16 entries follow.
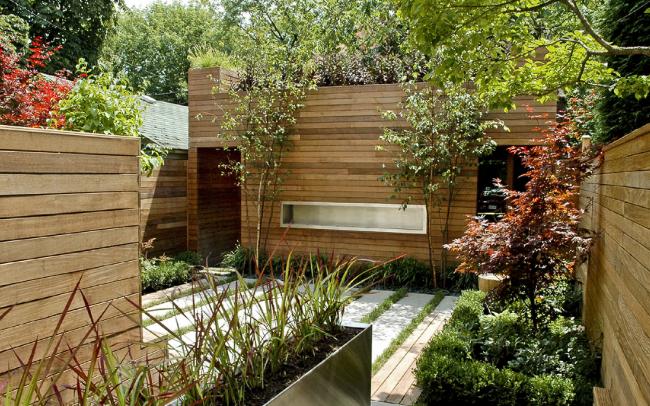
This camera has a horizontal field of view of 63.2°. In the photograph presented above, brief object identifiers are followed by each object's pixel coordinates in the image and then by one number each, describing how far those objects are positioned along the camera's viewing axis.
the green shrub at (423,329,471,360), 3.88
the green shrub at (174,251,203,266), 9.06
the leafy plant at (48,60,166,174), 5.05
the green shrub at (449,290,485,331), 4.61
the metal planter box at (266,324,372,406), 2.26
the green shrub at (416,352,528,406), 3.36
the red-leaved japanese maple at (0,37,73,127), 5.37
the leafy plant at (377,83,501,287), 7.32
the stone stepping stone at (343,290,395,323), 6.07
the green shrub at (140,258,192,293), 7.64
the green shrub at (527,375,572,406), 3.24
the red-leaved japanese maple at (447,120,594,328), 4.34
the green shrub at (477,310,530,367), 4.04
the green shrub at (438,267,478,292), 7.34
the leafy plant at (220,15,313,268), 8.48
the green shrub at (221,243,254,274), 8.83
